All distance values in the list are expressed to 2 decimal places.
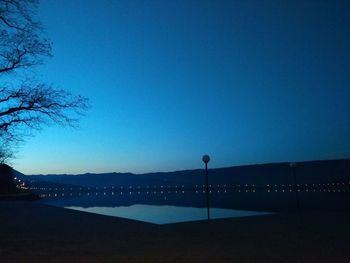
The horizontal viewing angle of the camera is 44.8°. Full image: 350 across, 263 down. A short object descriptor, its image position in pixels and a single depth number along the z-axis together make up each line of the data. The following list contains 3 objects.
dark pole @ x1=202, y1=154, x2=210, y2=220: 15.09
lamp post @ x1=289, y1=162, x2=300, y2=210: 17.42
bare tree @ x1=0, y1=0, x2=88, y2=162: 10.99
